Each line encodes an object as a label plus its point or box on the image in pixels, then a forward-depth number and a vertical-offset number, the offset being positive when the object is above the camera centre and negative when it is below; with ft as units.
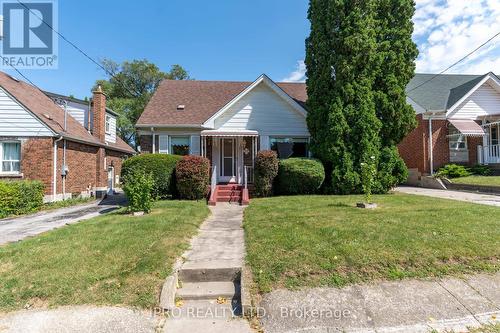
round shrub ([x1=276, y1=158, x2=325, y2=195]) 39.58 -0.47
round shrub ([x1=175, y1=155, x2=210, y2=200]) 38.29 -0.45
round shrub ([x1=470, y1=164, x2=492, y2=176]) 52.01 -0.03
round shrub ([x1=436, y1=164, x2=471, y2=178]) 51.19 -0.33
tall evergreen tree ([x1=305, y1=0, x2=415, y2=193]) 39.91 +11.88
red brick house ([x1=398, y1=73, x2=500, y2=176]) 54.95 +8.13
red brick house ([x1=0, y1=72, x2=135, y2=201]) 46.03 +5.88
